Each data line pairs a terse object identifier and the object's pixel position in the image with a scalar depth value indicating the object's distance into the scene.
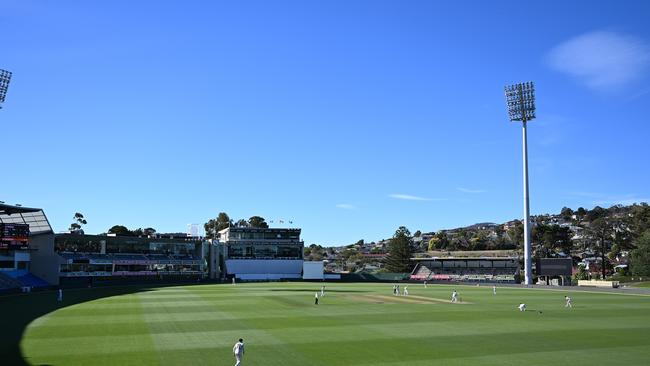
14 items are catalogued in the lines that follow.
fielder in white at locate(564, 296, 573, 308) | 48.84
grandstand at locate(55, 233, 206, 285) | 94.50
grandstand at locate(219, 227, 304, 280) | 117.91
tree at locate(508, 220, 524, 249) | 178.66
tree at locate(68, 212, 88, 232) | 173.12
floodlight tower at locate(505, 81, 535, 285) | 97.00
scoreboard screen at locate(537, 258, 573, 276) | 89.75
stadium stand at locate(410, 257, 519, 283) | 121.19
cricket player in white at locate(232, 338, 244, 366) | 20.25
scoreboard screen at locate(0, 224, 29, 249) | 60.97
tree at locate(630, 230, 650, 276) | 93.06
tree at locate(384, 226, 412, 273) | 146.62
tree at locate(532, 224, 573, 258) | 140.75
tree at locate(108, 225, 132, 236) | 177.38
